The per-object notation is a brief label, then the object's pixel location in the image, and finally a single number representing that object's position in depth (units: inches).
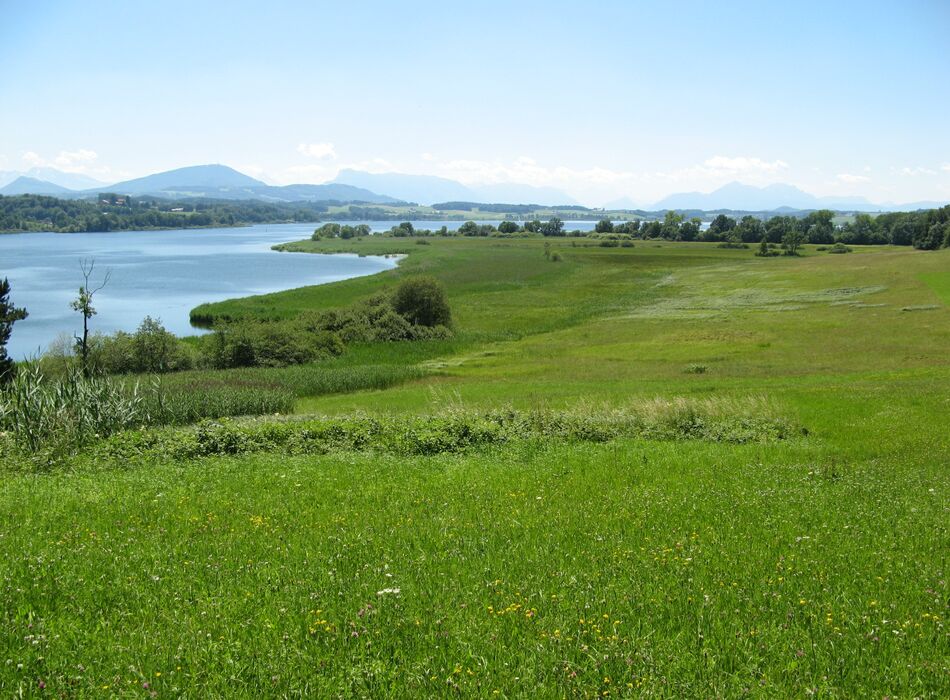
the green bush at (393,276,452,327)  2716.5
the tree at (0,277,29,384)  1390.3
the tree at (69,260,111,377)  1355.3
